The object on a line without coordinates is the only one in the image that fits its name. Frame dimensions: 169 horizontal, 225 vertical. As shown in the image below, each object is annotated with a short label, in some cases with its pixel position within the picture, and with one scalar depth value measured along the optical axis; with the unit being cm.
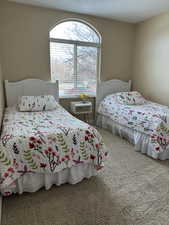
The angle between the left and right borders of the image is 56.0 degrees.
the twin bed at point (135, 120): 245
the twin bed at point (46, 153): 158
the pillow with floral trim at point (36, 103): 282
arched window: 355
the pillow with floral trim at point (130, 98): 357
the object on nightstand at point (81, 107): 363
